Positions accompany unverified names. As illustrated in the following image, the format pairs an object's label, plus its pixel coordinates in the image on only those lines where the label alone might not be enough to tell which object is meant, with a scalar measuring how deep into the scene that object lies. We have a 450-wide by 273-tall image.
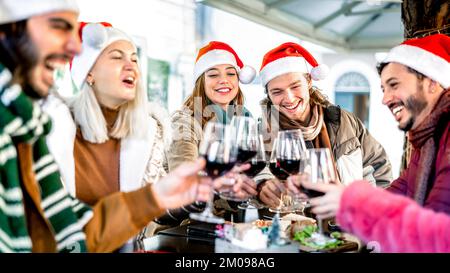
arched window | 6.05
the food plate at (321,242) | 1.13
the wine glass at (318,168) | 1.10
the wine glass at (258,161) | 1.26
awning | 3.29
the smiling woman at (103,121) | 1.22
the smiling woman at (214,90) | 2.14
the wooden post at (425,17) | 2.00
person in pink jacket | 0.89
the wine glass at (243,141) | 1.17
